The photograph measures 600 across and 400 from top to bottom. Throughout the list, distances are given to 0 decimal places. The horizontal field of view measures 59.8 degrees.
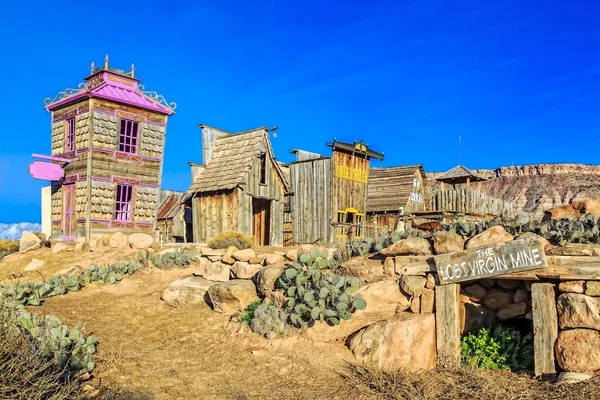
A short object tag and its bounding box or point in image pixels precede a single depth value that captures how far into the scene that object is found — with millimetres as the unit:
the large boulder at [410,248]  9500
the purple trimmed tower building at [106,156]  18125
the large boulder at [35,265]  16250
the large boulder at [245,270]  11898
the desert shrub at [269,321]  8914
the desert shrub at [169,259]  14289
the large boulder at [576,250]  7883
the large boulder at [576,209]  9906
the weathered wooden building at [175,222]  24662
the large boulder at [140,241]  16516
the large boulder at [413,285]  8852
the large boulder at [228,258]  13025
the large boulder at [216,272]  12633
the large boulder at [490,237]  9000
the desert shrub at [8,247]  19791
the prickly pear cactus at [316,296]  8844
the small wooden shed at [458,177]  31297
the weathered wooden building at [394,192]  27797
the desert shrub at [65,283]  11156
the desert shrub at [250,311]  9836
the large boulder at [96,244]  16859
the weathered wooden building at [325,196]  22328
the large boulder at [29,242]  18842
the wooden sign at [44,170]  18438
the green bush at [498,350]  8359
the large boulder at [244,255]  12820
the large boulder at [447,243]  9273
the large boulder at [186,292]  11516
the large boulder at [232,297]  10406
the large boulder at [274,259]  12148
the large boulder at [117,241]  16672
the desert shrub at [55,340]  6828
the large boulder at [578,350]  7290
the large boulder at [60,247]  17609
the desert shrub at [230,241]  16312
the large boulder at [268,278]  10383
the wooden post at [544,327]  7688
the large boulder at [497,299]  8939
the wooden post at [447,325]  8242
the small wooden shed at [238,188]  20031
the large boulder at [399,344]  8055
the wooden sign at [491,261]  7848
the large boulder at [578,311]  7414
